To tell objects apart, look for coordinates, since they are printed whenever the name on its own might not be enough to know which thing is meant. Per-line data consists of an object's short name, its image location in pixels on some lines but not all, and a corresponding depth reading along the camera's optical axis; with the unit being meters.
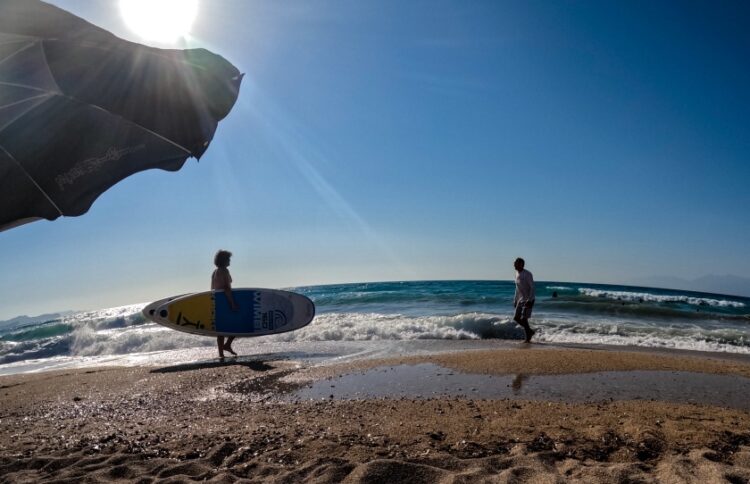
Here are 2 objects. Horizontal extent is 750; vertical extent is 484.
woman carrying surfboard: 8.89
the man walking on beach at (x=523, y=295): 9.80
